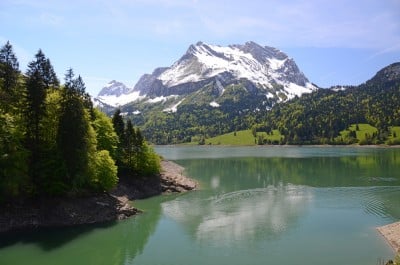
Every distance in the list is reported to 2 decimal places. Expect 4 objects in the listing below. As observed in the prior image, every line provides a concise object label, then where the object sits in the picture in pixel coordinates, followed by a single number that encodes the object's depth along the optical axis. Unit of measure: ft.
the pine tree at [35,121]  209.36
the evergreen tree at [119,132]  301.63
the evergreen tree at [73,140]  213.05
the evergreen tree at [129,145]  306.55
